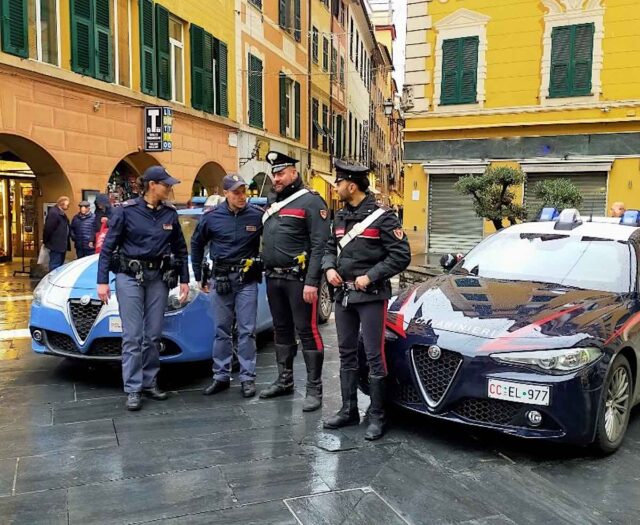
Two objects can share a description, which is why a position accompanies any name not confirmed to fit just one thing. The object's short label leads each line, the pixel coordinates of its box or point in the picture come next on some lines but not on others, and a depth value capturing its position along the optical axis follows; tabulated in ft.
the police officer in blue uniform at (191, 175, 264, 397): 16.79
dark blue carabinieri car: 12.23
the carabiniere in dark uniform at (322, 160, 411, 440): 13.80
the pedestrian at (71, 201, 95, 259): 37.73
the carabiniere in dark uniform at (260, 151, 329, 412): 15.72
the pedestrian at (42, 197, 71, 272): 37.86
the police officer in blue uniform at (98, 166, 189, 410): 15.83
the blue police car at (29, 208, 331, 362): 17.01
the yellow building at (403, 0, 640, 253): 55.21
